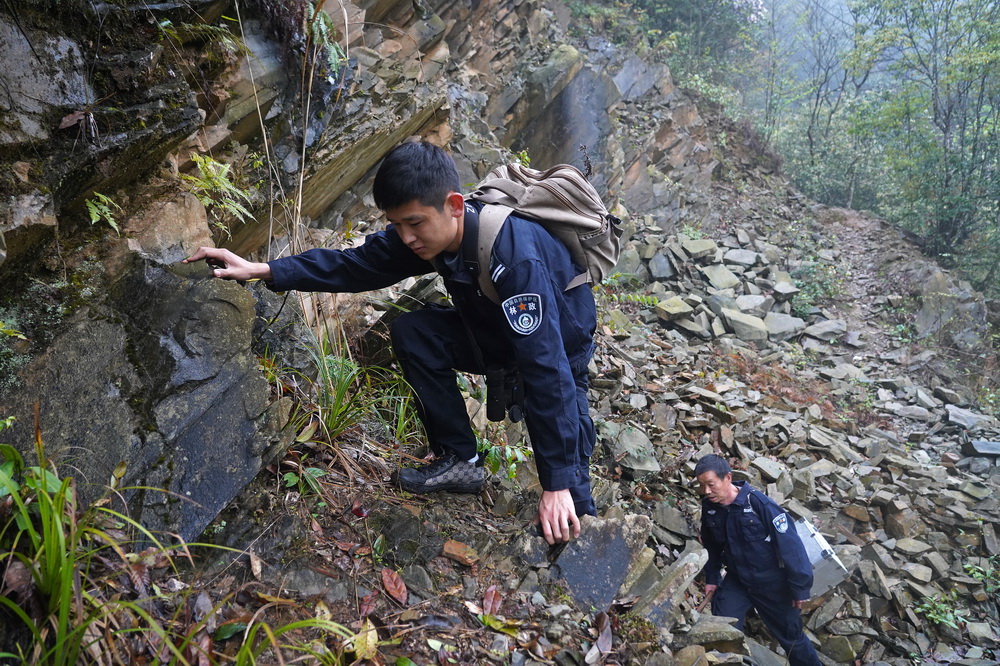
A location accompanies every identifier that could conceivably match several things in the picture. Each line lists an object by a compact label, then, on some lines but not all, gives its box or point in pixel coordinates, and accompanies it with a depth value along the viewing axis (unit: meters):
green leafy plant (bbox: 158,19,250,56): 3.35
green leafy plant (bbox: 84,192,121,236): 2.76
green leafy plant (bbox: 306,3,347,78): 4.41
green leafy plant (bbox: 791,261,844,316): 12.44
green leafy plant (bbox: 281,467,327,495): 2.95
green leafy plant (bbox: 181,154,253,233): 3.41
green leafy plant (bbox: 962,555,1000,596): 6.61
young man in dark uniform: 2.60
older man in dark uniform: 4.91
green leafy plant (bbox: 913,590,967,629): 6.06
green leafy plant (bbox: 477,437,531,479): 3.81
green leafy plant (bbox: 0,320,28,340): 2.37
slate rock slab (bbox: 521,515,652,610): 2.97
